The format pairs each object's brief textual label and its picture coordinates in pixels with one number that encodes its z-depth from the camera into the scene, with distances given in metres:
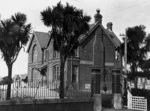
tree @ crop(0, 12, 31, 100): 16.17
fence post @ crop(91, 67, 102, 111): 16.79
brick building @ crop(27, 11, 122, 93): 34.50
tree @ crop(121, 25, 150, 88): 24.55
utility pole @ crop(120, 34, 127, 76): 21.62
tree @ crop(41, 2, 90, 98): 17.39
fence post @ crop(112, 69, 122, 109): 18.98
